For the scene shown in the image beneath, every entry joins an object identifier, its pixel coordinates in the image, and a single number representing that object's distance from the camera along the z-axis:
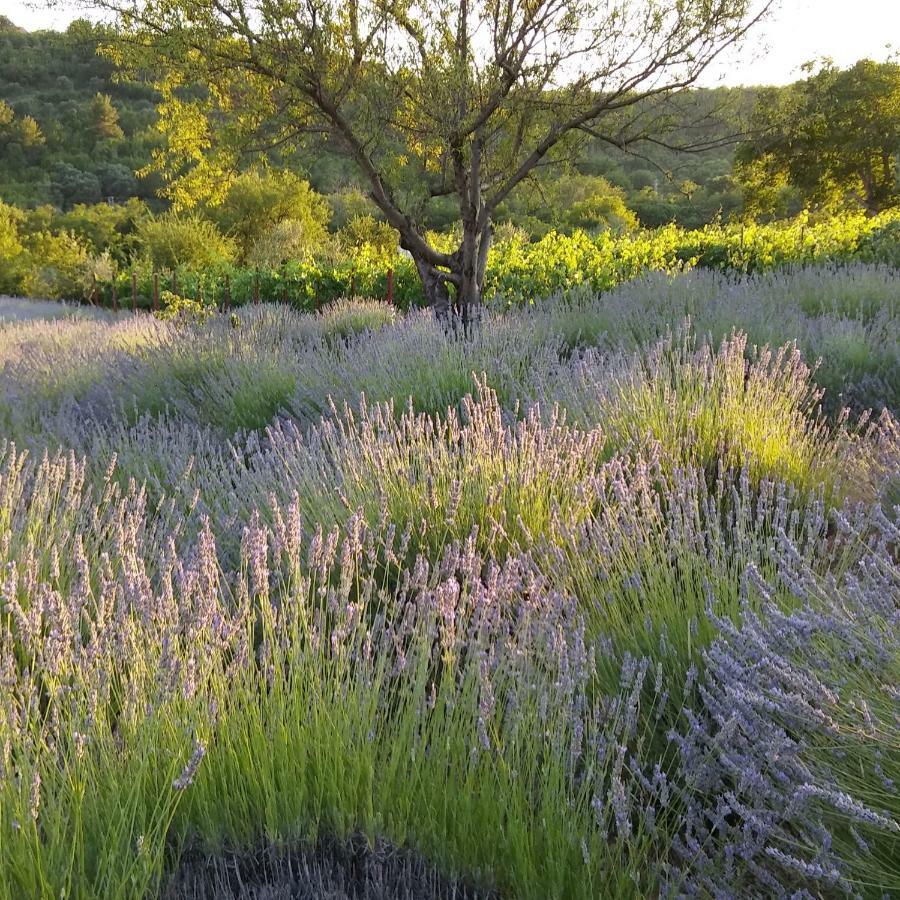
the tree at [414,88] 7.68
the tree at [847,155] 33.81
